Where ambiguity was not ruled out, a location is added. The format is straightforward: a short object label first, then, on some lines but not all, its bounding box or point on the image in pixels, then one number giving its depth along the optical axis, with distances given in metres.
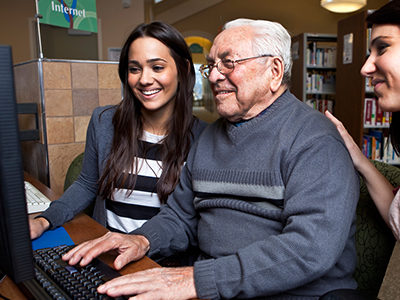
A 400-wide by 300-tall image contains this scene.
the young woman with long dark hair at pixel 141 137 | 1.49
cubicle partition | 2.03
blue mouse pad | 1.12
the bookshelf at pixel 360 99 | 3.97
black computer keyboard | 0.76
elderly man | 0.89
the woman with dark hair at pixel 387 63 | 0.93
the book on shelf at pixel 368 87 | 4.01
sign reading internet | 2.05
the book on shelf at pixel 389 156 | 4.05
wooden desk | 0.83
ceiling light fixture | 5.82
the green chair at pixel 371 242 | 1.16
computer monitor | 0.52
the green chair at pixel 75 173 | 1.91
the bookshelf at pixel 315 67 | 4.90
